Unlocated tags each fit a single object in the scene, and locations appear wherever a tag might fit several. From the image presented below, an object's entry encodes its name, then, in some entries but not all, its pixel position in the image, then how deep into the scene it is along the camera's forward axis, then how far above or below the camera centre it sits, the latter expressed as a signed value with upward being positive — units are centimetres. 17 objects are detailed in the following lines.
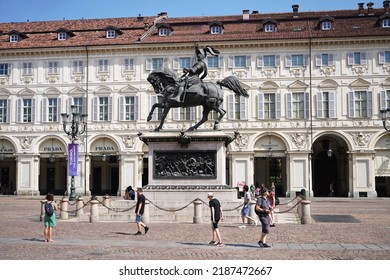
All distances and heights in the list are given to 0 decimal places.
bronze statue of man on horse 2467 +344
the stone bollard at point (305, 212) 2221 -207
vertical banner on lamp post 3253 +23
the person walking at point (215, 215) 1541 -153
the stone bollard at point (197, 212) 2180 -202
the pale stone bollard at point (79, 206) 2550 -211
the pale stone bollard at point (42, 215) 2359 -233
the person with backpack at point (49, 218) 1620 -167
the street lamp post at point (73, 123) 3506 +256
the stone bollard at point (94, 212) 2325 -214
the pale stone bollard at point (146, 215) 2181 -213
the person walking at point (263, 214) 1500 -148
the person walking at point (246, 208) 2162 -185
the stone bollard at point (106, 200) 2800 -201
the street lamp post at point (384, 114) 3091 +287
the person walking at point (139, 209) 1820 -163
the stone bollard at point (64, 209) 2476 -219
